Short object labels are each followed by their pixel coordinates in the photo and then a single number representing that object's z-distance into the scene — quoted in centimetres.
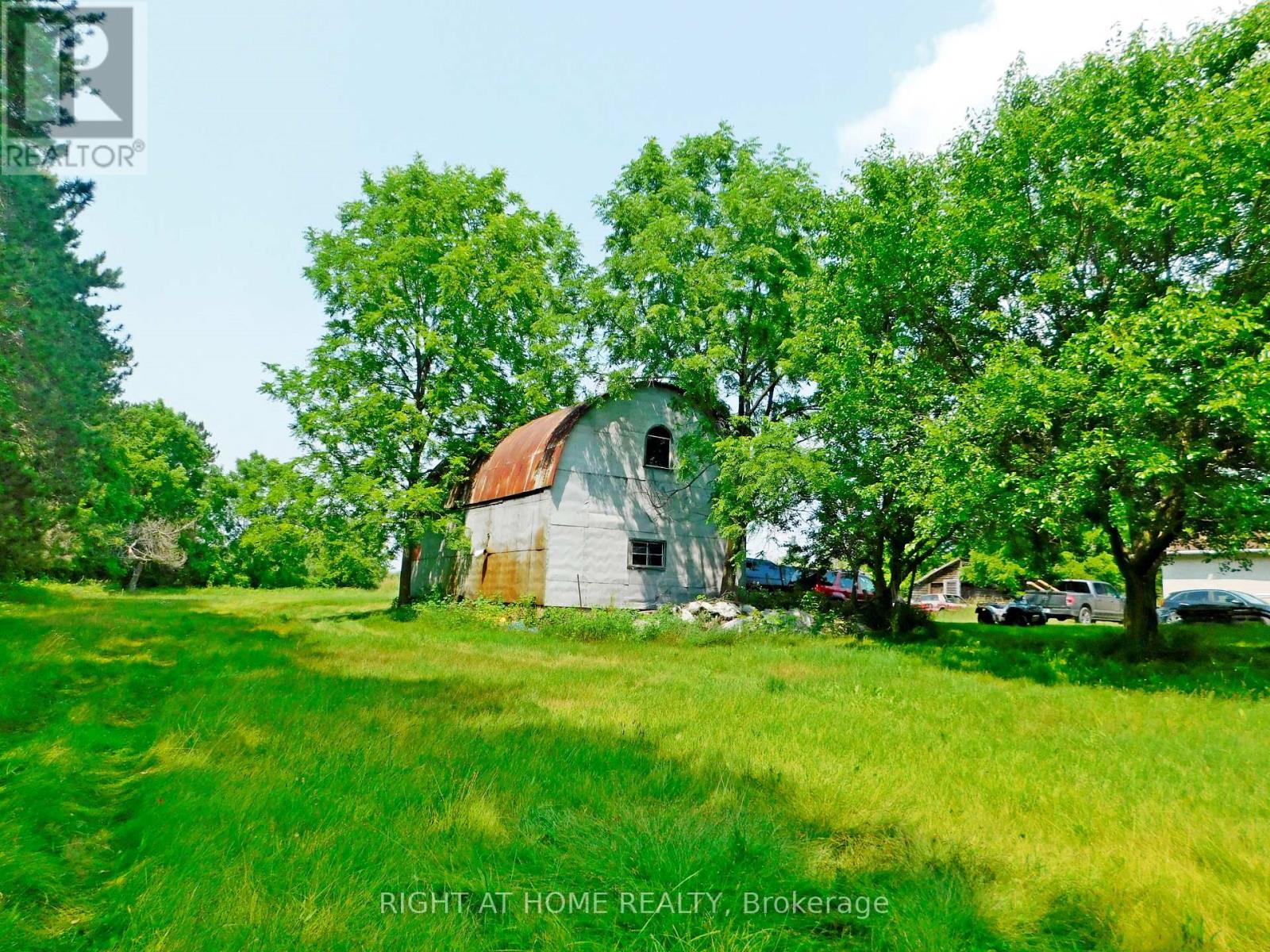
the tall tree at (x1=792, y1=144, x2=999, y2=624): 1509
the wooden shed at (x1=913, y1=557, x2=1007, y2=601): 4884
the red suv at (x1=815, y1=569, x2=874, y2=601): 2876
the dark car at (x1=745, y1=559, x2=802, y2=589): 2783
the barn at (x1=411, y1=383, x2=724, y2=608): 2038
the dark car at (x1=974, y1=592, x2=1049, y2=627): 2950
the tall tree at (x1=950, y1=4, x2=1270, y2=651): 1022
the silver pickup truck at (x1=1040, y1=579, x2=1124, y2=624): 2981
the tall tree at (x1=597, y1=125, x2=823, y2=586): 2127
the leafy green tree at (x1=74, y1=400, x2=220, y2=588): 3384
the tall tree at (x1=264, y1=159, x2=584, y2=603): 2275
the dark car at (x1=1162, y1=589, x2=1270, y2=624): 2612
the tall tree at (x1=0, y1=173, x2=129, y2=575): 1736
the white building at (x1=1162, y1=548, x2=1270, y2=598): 3216
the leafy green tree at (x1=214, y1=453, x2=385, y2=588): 2162
